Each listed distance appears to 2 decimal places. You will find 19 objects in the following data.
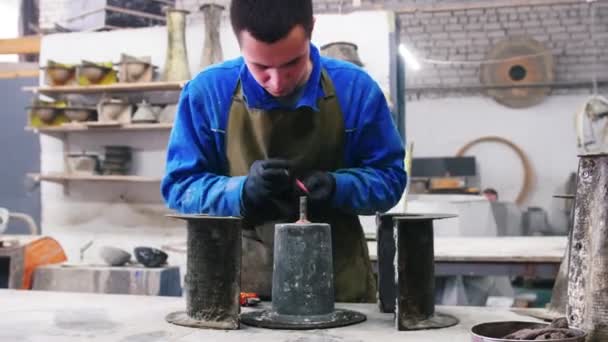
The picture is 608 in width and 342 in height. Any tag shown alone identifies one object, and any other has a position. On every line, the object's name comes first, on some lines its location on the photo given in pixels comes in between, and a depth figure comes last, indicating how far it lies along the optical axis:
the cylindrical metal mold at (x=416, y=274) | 1.36
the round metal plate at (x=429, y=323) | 1.35
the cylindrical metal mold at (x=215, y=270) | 1.39
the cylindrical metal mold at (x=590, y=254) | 1.16
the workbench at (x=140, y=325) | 1.29
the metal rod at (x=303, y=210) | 1.45
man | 1.66
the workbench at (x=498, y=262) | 3.28
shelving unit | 4.97
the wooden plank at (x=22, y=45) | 6.26
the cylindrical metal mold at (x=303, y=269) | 1.40
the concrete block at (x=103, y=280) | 3.61
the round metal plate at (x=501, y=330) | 1.07
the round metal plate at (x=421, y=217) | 1.38
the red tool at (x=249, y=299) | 1.66
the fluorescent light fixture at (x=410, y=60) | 8.78
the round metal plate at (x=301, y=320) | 1.36
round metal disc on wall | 8.82
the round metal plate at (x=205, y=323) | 1.37
